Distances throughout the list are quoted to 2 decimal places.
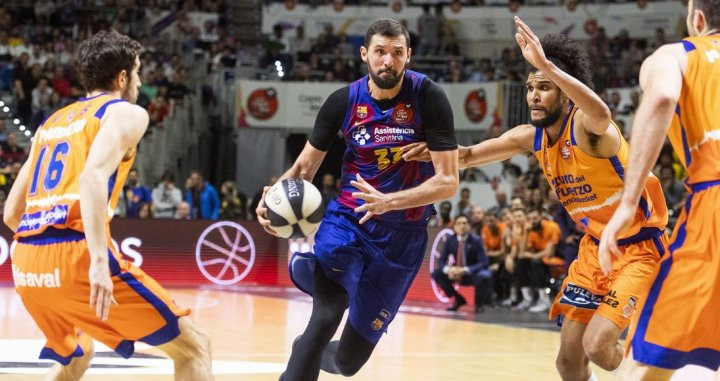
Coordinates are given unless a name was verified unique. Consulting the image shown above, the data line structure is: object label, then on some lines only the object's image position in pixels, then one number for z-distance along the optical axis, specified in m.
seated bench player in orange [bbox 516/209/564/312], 14.79
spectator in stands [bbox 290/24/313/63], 23.98
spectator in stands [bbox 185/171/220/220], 19.14
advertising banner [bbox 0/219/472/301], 17.48
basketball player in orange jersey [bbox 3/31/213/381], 4.70
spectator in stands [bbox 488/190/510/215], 17.38
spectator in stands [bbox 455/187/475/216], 17.72
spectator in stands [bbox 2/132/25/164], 17.78
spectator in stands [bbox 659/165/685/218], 15.07
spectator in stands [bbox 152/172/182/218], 18.88
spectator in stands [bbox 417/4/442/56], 23.83
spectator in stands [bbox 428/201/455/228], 17.22
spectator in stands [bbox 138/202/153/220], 18.12
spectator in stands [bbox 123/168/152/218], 18.22
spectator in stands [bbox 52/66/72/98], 20.44
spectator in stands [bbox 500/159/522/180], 19.14
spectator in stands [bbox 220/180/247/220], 19.17
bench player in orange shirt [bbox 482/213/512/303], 15.66
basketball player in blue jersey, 6.00
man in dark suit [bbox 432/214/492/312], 14.80
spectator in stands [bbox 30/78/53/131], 19.94
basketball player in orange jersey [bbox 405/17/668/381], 5.74
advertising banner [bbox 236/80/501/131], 21.56
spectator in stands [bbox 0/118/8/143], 18.47
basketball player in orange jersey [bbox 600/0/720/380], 3.97
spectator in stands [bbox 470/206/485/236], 15.91
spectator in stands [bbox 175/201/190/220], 18.52
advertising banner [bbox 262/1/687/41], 23.44
